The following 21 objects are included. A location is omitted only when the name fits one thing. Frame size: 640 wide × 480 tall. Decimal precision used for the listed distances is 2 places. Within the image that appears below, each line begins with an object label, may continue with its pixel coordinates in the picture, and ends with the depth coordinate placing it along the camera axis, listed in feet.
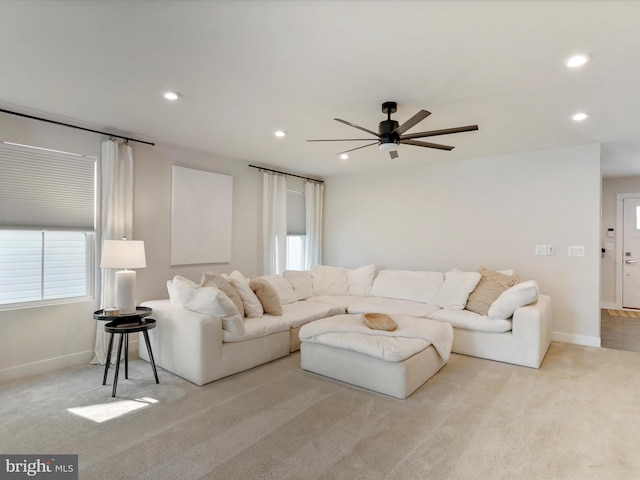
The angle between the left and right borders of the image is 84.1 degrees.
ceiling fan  9.60
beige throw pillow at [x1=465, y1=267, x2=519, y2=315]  13.47
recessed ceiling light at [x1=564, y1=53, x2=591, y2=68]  7.43
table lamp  11.11
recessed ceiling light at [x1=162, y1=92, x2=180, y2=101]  9.61
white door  21.48
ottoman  9.57
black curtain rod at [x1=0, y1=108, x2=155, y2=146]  10.75
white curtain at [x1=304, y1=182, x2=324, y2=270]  21.20
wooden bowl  10.79
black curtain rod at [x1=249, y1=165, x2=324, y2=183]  18.31
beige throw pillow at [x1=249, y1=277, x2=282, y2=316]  13.21
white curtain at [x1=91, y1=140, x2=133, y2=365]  12.48
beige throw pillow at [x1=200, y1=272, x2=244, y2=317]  11.87
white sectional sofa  10.73
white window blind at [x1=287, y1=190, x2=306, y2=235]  20.46
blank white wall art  14.94
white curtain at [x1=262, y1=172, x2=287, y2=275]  18.45
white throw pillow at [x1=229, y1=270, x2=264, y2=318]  12.55
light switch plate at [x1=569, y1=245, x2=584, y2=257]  14.58
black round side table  9.98
